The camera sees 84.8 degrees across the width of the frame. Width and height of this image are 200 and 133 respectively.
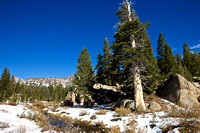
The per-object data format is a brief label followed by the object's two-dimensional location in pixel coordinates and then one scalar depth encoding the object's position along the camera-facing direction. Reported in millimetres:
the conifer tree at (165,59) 29656
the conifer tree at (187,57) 39638
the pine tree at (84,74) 23403
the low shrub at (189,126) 4317
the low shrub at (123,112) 10453
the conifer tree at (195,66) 37750
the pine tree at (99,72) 29750
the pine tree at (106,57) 29328
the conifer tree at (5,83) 48219
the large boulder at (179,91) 14570
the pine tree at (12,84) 71438
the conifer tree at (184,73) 26656
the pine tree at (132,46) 11734
